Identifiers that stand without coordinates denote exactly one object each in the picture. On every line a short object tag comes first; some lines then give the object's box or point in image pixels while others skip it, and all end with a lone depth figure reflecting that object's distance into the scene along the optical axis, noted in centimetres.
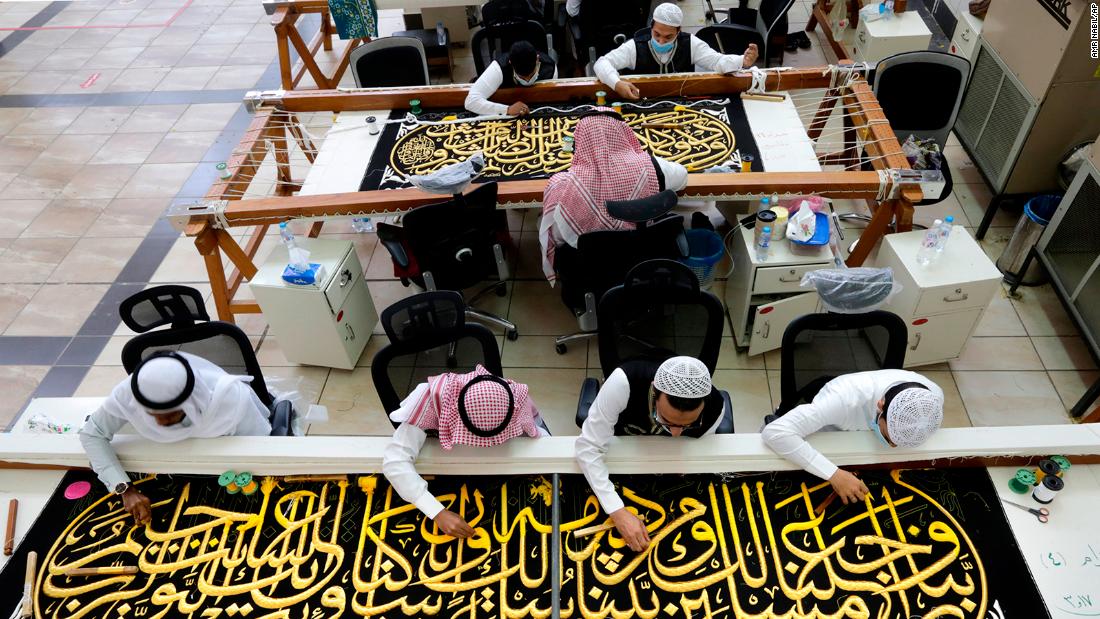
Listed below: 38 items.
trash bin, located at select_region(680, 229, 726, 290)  352
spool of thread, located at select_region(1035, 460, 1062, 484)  214
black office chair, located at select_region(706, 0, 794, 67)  522
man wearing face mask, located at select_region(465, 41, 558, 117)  426
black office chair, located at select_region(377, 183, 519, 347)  337
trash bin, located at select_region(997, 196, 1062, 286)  390
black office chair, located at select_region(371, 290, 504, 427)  255
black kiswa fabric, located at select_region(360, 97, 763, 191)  390
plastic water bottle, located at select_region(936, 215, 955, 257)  324
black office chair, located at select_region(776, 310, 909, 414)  252
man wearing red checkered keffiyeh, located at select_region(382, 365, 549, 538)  217
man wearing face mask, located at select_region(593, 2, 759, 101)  433
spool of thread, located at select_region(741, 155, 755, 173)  377
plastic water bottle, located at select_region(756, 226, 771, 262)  335
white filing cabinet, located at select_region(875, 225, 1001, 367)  319
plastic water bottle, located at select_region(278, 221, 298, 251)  348
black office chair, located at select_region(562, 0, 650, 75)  535
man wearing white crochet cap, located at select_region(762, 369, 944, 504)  212
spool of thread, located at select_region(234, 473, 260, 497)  227
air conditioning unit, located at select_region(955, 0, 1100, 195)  376
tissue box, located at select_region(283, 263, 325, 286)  341
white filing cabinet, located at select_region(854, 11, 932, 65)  523
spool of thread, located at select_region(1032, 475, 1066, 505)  210
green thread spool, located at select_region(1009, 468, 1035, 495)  213
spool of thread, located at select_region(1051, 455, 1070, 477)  215
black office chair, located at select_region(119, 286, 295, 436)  262
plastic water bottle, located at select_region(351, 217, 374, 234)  440
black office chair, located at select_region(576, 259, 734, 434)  273
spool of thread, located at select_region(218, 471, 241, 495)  225
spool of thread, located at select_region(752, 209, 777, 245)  336
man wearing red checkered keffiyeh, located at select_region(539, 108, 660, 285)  337
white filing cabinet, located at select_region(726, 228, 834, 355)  337
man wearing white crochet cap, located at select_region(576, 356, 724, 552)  213
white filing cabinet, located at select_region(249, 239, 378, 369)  349
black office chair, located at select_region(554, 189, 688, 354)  323
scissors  209
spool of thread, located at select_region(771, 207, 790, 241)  344
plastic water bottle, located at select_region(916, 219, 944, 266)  324
